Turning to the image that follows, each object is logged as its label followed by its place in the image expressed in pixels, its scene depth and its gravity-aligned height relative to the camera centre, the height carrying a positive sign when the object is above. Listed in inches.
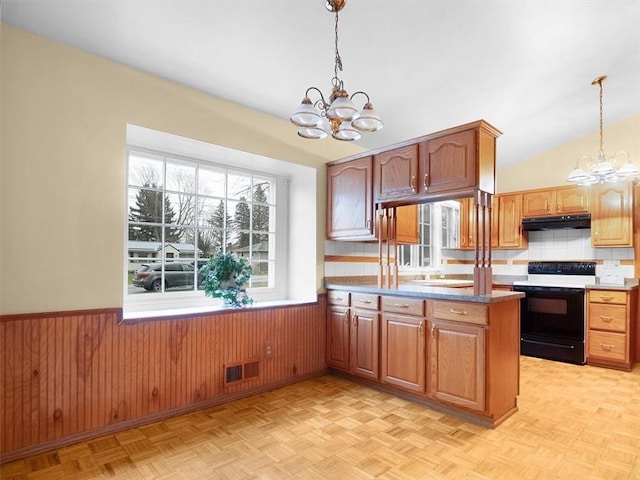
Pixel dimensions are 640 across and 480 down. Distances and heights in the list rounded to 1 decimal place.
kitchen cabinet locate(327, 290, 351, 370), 136.9 -32.2
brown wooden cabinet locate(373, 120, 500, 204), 104.4 +23.9
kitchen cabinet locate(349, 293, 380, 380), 126.0 -32.4
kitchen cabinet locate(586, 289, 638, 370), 154.9 -35.7
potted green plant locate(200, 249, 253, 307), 116.2 -11.0
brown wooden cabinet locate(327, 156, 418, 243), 133.7 +14.3
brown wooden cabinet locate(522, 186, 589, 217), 178.7 +21.7
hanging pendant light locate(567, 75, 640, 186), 143.2 +28.3
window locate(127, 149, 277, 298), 114.0 +8.8
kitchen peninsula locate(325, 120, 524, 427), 101.3 -20.5
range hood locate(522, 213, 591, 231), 176.6 +11.2
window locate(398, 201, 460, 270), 195.2 +4.6
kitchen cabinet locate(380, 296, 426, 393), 113.0 -31.5
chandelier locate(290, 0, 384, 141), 72.9 +25.8
